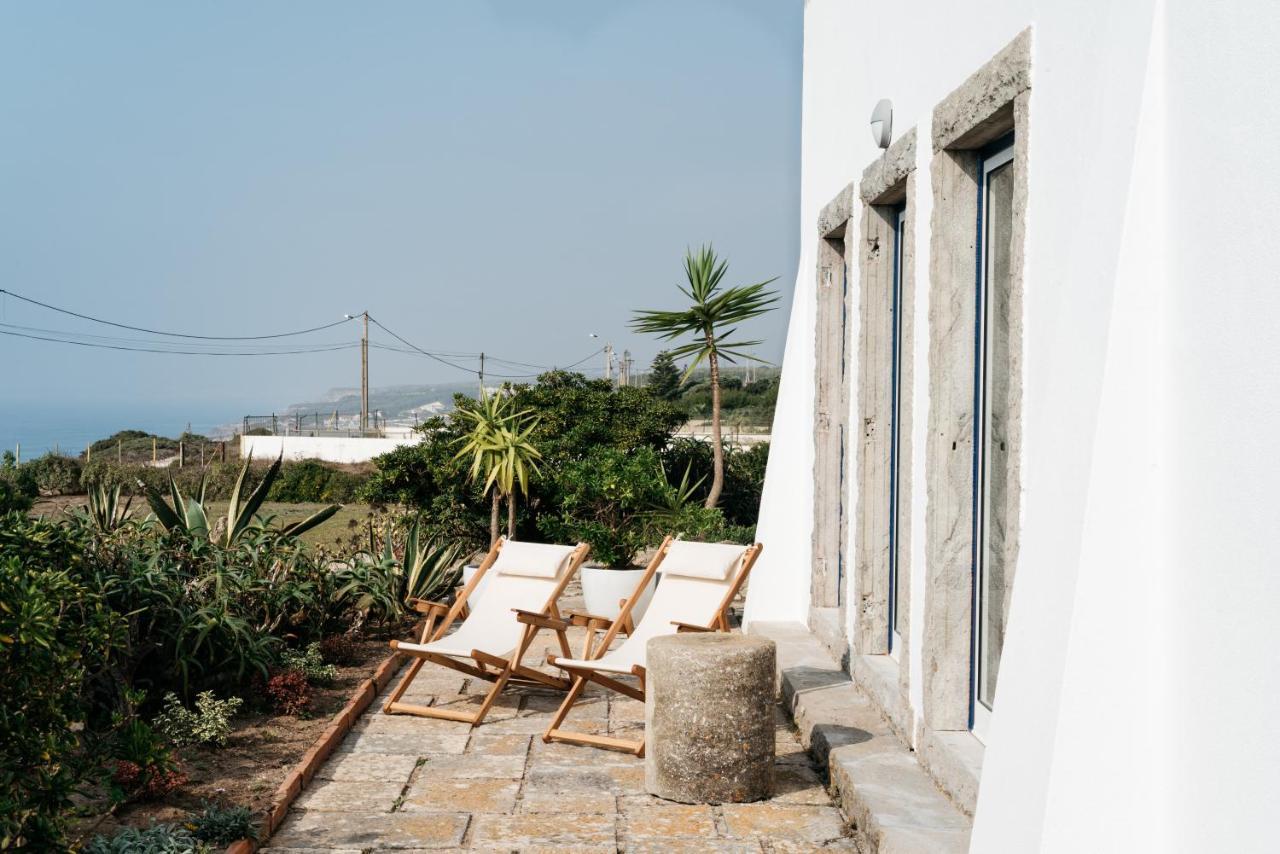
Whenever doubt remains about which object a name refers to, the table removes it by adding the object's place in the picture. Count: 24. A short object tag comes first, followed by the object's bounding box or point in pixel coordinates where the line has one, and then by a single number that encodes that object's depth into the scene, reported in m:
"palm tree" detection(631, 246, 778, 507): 10.61
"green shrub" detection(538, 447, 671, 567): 8.41
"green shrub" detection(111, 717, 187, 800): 3.93
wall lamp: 5.10
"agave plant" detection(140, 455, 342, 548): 6.55
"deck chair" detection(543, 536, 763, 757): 5.33
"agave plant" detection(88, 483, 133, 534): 6.35
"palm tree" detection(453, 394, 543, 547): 9.01
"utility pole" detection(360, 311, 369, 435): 43.84
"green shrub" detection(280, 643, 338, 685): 6.03
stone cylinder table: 4.39
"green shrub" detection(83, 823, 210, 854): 3.45
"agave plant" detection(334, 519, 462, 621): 7.44
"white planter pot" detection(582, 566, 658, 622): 7.98
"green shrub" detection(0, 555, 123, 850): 2.88
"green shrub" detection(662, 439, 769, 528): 13.98
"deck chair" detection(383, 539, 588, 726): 5.65
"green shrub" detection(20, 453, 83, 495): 23.65
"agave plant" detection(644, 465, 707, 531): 8.97
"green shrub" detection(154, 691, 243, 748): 4.92
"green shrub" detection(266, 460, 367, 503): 24.59
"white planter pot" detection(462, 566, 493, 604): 6.72
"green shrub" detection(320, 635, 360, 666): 6.62
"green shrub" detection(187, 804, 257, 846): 3.77
